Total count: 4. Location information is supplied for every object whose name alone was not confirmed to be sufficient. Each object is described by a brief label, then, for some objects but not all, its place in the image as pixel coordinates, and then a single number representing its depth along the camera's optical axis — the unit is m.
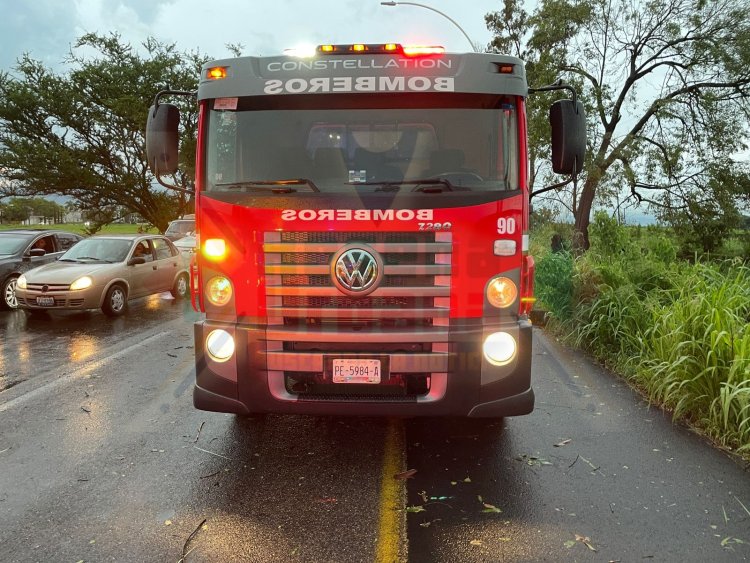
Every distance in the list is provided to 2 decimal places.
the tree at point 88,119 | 27.08
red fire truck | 3.70
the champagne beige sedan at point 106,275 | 9.40
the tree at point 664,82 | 18.52
